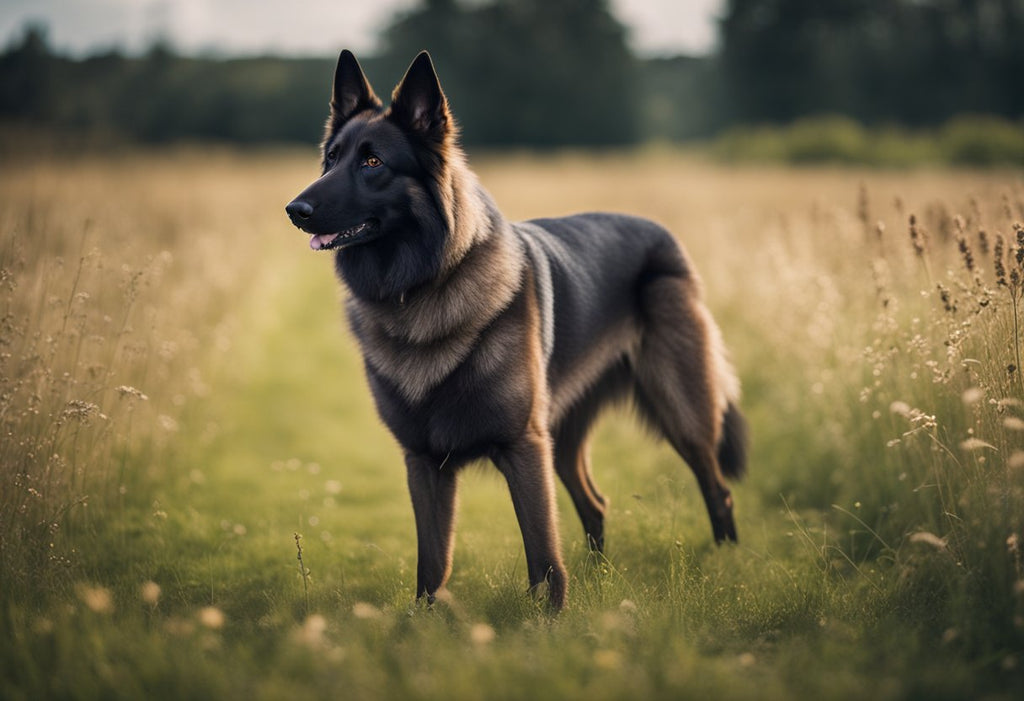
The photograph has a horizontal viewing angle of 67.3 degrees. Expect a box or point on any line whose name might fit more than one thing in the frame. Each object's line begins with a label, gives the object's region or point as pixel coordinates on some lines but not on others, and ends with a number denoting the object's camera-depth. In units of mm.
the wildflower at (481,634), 2412
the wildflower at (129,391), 3498
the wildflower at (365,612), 2727
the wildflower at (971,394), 2611
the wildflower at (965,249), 3315
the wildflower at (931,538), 2708
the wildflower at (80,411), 3485
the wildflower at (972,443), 2725
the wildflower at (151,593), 2609
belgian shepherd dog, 3115
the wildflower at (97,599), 2426
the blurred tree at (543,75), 45250
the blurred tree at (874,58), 28031
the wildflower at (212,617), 2461
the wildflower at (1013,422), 2625
